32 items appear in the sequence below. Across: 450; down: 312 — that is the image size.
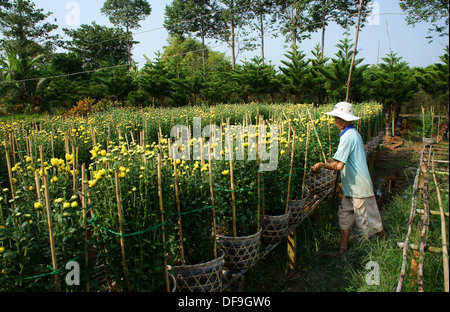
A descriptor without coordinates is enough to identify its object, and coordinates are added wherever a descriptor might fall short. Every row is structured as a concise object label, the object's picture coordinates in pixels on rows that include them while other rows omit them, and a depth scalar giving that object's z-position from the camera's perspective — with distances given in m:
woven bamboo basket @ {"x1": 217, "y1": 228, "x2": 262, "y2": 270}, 2.35
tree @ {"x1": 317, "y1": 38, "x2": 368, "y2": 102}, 13.94
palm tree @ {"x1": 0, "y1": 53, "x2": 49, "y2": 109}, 16.80
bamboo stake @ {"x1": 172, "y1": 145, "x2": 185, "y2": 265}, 1.93
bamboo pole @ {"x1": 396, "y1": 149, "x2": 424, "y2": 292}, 1.85
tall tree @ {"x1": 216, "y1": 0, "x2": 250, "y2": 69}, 23.30
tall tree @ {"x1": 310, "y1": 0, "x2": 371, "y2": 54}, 21.52
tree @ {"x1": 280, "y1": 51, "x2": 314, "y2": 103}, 15.95
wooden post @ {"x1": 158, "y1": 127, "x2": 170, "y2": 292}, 1.72
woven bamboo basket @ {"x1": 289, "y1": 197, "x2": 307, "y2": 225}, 3.10
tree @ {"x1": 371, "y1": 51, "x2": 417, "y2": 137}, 13.08
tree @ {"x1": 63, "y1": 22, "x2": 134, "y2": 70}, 26.25
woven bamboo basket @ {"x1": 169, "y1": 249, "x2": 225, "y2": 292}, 1.98
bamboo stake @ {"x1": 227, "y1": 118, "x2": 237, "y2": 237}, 2.26
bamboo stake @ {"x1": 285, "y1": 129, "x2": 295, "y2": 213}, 2.87
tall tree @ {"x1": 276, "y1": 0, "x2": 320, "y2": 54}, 22.09
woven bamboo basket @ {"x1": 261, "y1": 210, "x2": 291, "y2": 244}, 2.75
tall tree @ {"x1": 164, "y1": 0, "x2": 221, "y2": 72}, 22.72
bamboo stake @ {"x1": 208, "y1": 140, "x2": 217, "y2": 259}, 2.11
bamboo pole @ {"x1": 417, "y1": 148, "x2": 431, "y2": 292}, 1.82
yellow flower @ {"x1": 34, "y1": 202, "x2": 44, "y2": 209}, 1.44
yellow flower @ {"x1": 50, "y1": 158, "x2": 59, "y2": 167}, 1.75
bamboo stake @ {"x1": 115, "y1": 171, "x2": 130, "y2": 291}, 1.56
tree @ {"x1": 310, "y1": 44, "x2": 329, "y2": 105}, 15.52
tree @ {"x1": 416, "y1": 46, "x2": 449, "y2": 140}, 10.65
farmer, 3.03
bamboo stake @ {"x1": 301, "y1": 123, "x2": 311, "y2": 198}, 3.18
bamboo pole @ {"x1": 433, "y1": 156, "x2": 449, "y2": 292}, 1.55
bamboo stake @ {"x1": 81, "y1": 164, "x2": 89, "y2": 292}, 1.54
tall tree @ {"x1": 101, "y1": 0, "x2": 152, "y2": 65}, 24.50
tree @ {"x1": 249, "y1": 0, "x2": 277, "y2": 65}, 23.97
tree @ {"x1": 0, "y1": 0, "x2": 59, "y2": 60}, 23.58
